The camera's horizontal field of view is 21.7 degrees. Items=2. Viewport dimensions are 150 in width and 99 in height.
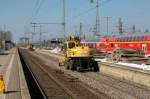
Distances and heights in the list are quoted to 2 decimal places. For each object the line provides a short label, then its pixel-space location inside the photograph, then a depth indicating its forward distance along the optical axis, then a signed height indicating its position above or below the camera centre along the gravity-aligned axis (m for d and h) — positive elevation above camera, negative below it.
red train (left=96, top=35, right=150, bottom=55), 43.86 -0.42
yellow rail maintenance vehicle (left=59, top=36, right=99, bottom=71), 32.38 -1.50
